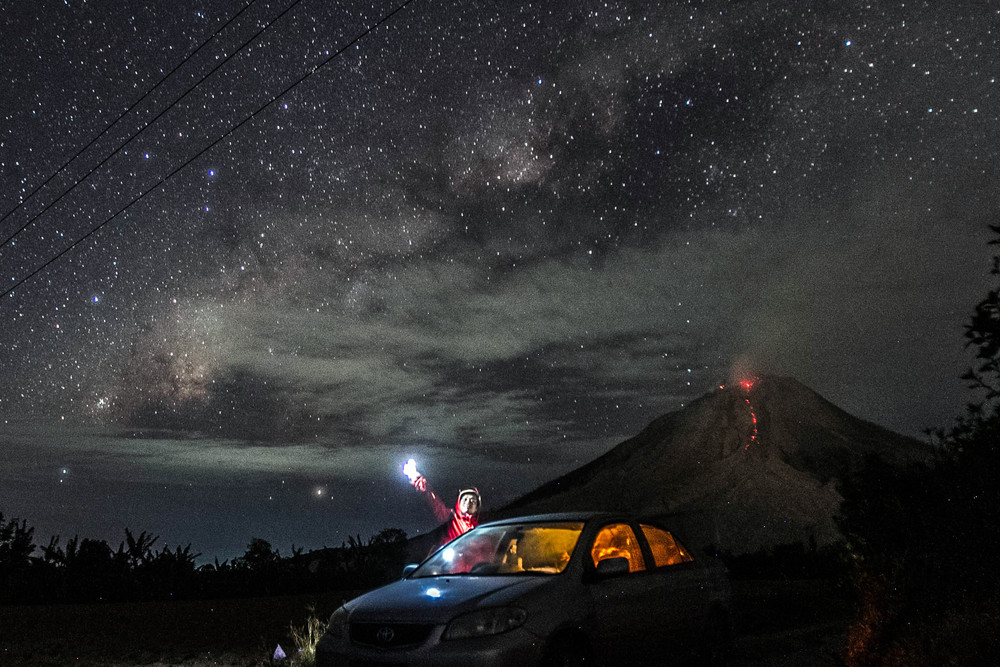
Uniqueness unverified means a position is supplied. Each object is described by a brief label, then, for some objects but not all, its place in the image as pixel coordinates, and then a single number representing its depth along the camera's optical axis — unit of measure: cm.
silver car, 517
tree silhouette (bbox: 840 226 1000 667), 635
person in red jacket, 1180
